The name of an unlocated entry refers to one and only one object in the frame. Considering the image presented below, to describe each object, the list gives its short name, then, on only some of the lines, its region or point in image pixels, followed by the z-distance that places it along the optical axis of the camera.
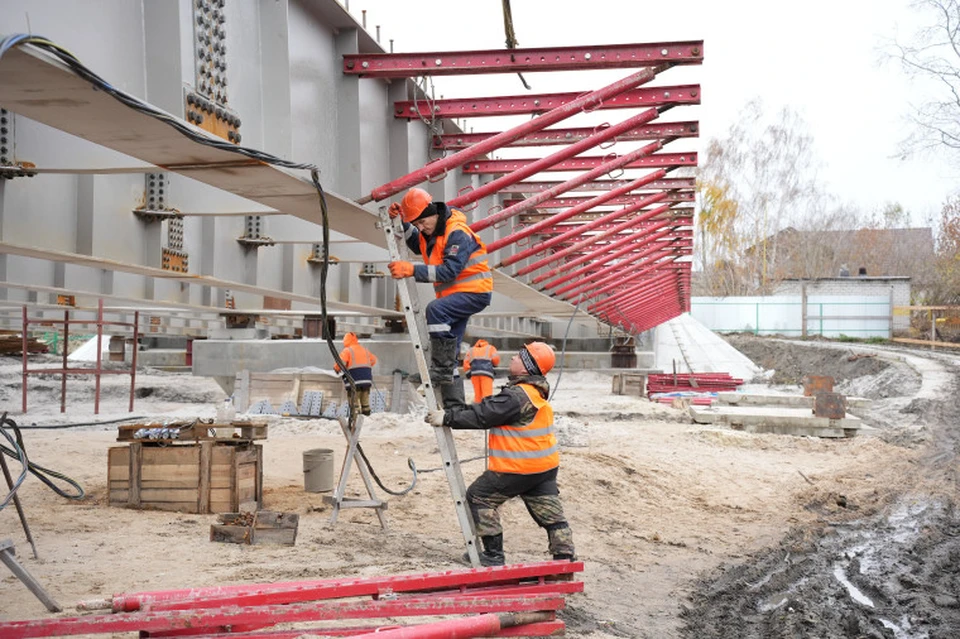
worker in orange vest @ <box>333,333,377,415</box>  11.07
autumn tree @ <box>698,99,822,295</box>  64.44
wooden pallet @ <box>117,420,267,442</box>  8.10
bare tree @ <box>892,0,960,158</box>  32.33
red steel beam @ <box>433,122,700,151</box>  11.15
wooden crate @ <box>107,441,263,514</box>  7.93
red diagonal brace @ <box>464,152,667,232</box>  11.69
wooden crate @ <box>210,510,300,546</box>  6.93
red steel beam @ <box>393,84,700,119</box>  9.45
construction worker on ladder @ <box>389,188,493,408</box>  6.16
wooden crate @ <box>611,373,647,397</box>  25.19
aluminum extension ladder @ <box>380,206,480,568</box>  6.10
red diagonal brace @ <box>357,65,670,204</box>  7.61
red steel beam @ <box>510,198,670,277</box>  13.85
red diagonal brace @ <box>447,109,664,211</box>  9.62
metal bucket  9.30
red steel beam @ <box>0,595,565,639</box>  4.00
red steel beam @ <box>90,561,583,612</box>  4.43
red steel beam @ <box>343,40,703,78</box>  7.89
